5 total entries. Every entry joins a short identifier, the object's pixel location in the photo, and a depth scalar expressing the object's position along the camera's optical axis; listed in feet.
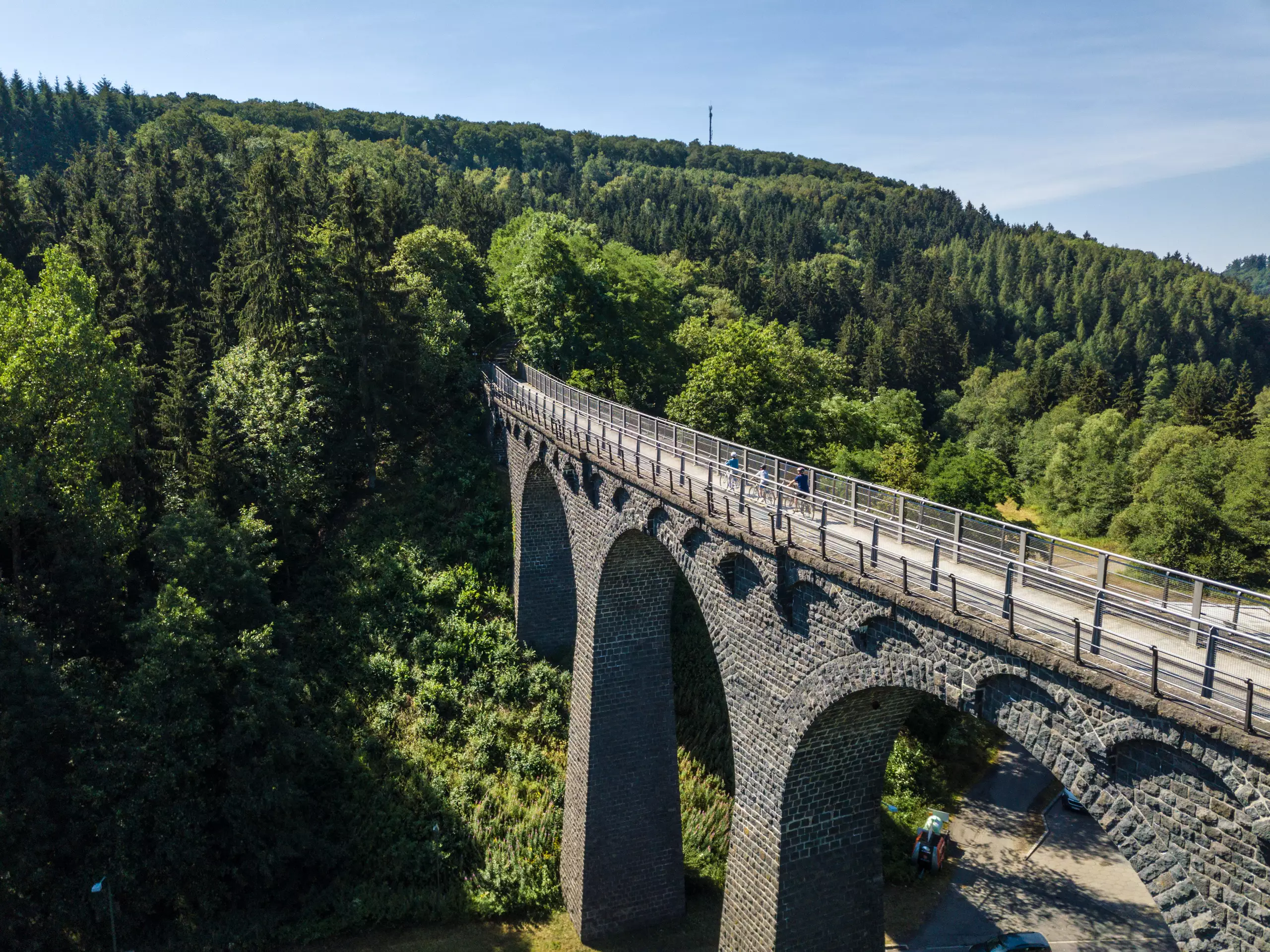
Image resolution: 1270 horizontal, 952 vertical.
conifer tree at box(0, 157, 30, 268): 150.71
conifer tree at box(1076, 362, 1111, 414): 293.64
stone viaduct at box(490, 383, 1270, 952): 33.37
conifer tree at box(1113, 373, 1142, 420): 286.05
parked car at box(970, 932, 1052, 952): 80.02
